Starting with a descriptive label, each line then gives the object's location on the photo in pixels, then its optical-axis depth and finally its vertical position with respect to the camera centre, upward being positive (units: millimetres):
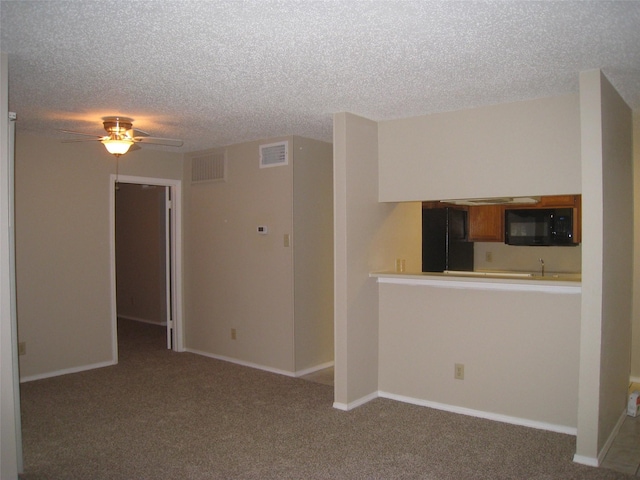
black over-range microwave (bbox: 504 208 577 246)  5656 +53
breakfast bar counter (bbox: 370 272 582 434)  3671 -873
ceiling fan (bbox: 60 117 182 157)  4203 +835
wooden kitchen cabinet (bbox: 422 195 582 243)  5961 +188
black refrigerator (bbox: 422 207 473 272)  6133 -71
